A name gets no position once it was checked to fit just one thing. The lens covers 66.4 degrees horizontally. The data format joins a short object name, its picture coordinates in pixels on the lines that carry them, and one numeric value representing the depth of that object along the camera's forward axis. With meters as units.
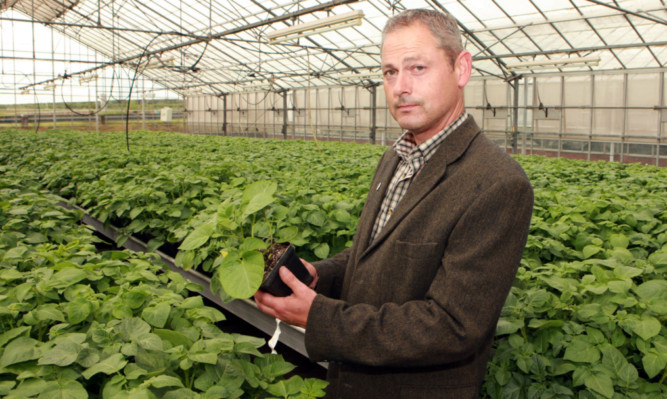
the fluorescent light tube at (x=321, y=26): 8.05
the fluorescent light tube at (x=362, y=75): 14.48
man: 1.17
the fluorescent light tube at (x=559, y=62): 11.66
